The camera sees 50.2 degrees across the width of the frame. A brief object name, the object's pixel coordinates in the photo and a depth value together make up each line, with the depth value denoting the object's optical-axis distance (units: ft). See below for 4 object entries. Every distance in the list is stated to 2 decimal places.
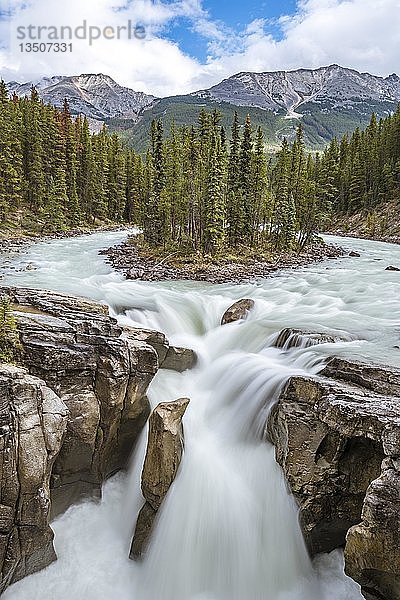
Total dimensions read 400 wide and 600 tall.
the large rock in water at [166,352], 39.75
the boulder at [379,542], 20.95
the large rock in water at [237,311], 55.06
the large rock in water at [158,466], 29.81
